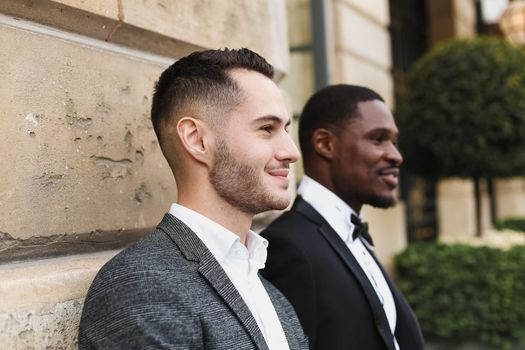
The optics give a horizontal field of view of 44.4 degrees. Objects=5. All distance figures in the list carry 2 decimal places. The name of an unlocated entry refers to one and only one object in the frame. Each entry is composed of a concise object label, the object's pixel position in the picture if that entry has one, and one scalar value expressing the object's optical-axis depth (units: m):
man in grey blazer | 1.57
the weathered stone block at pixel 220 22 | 2.37
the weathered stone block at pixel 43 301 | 1.70
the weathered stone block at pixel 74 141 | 1.83
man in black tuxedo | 2.47
